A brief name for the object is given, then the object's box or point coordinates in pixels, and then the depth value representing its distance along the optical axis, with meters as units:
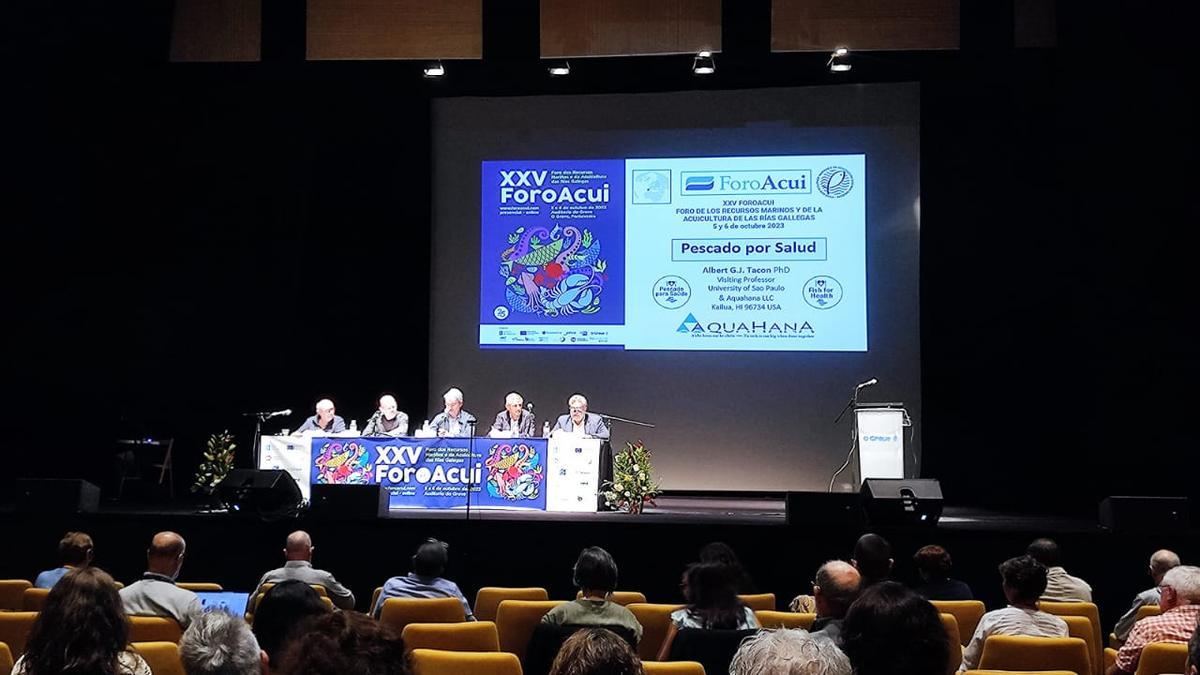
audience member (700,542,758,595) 4.14
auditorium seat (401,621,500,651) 3.89
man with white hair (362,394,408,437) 9.33
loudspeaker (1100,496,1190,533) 6.83
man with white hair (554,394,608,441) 9.16
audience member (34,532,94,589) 5.08
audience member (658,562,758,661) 3.94
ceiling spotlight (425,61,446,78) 9.57
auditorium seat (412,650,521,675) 3.31
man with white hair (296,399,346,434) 9.19
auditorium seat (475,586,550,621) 5.12
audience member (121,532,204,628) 4.20
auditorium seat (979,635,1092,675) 3.57
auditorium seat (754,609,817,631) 4.15
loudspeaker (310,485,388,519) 7.34
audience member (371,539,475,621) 5.04
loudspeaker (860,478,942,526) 7.13
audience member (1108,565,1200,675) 3.80
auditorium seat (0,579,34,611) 5.26
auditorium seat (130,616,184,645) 3.92
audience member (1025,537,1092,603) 5.43
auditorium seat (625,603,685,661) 4.50
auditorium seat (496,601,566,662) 4.50
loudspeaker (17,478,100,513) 7.44
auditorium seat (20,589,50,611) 4.57
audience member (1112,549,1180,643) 4.81
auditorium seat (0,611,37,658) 4.00
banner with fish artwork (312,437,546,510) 8.28
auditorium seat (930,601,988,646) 4.57
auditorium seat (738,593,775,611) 4.93
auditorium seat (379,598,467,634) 4.54
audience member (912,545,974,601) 5.02
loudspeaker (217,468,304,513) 7.58
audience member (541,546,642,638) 4.11
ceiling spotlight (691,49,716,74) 9.39
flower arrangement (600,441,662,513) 8.21
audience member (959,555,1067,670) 3.98
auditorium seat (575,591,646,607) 5.12
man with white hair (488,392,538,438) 9.11
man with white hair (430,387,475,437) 9.19
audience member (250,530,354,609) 5.04
